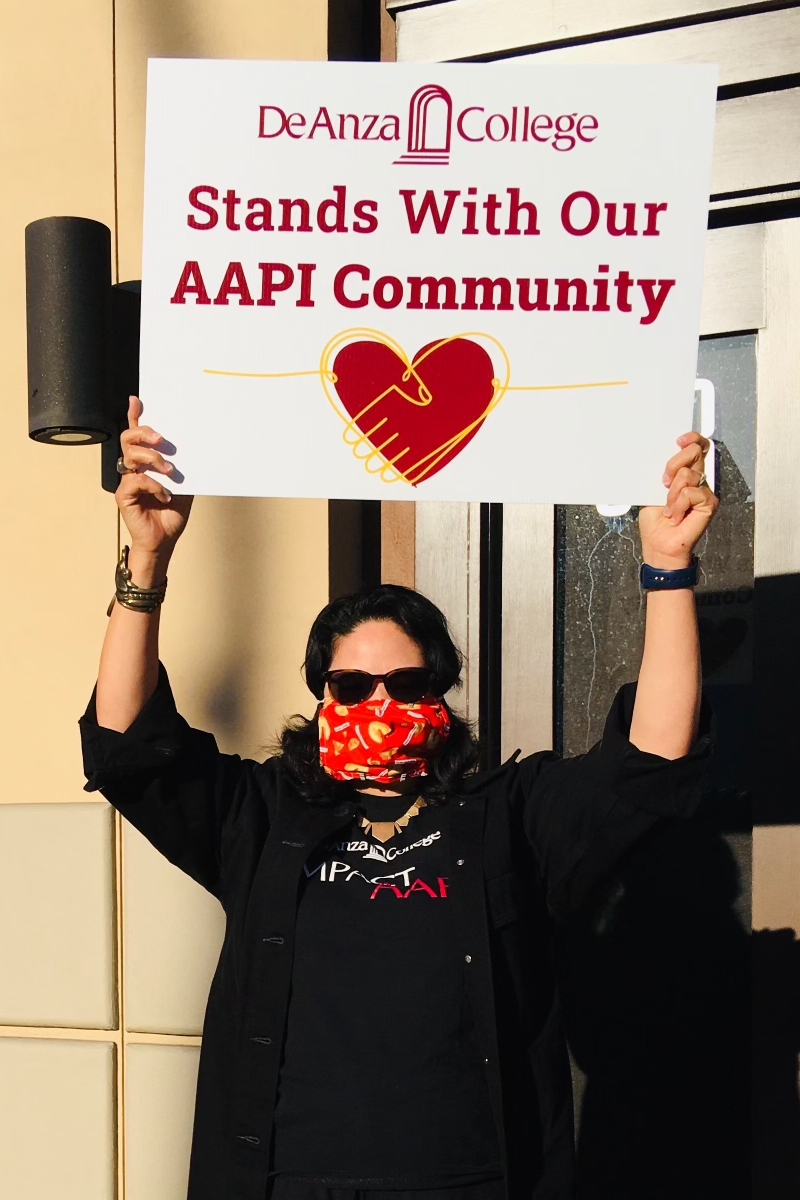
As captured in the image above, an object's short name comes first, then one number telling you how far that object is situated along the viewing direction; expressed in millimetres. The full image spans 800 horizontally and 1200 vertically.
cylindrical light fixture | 2338
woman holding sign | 1886
